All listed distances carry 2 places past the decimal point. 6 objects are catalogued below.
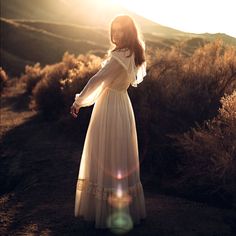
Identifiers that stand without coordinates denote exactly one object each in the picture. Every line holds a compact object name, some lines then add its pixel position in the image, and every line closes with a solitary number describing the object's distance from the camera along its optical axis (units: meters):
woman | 5.19
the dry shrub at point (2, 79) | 22.35
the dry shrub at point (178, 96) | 8.33
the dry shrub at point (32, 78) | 20.74
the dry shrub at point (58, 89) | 12.33
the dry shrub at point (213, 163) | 6.39
